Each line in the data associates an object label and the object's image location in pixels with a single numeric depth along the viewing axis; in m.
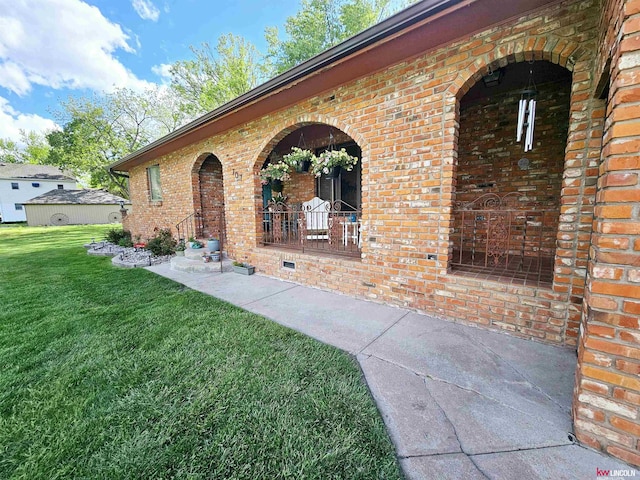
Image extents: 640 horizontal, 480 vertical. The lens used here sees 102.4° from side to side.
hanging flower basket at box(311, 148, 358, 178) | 4.35
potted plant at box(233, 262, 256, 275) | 5.17
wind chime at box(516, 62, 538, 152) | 2.48
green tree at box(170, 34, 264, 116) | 15.27
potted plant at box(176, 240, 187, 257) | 6.52
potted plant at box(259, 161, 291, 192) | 4.94
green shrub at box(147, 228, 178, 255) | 7.07
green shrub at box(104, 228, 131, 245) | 9.84
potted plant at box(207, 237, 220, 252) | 6.00
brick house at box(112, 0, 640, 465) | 1.28
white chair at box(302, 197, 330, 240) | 5.71
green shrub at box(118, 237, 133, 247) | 9.12
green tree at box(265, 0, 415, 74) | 12.23
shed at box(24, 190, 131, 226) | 22.61
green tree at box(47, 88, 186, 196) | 19.98
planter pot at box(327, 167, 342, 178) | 4.72
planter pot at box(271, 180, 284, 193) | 7.20
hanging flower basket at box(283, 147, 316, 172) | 4.82
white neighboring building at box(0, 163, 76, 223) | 26.28
